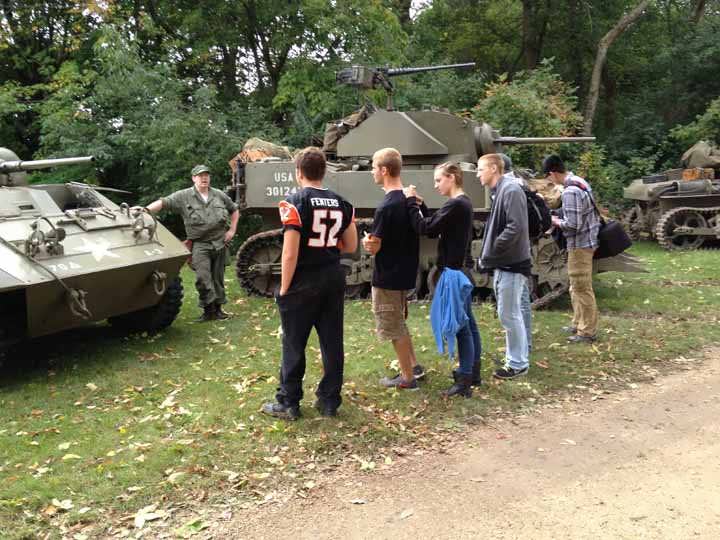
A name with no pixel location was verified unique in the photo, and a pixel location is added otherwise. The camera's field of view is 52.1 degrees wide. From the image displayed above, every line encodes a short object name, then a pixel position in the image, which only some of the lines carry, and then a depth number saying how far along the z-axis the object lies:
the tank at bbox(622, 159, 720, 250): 14.50
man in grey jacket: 5.66
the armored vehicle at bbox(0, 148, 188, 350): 6.07
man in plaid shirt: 6.75
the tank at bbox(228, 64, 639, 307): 9.34
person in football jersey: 4.68
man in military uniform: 8.12
